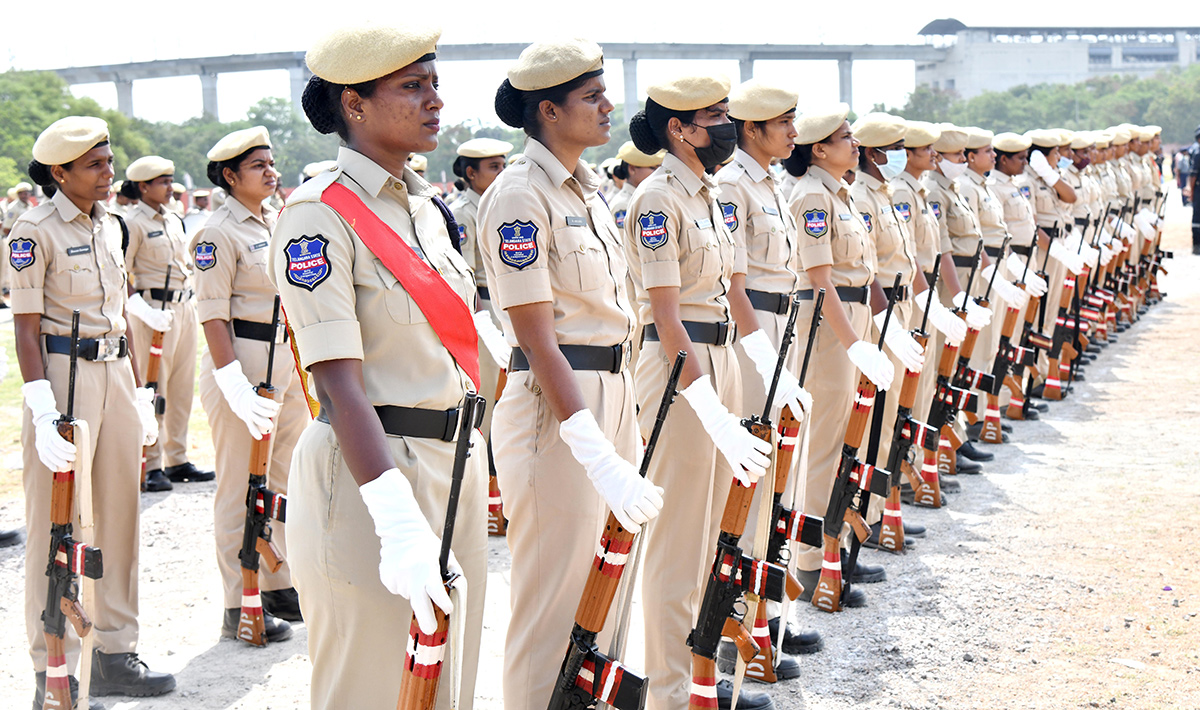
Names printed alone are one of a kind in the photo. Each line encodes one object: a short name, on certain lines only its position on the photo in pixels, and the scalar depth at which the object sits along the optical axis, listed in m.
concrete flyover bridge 55.38
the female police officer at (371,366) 2.25
